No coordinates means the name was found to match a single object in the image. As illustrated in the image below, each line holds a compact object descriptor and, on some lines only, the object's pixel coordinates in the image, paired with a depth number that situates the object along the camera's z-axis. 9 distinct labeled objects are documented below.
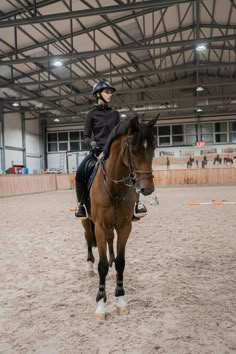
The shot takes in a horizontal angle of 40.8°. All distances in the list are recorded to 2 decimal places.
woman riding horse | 3.53
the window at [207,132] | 30.30
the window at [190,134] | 30.63
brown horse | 2.86
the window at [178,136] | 30.83
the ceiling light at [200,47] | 14.24
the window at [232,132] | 29.67
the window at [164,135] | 30.92
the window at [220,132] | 29.89
